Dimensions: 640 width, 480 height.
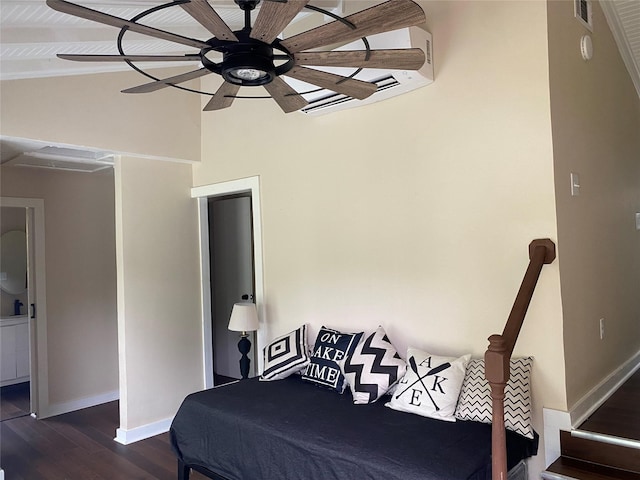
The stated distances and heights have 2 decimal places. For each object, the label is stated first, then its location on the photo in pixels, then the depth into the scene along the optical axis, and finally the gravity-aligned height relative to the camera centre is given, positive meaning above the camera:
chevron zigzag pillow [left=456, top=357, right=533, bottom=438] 2.36 -0.78
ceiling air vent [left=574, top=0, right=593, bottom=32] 2.81 +1.38
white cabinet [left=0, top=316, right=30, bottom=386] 5.65 -1.04
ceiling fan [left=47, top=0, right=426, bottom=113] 1.45 +0.73
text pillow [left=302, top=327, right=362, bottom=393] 3.06 -0.70
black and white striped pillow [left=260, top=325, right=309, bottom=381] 3.35 -0.73
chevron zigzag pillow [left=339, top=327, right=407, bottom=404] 2.82 -0.72
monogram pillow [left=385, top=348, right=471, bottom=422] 2.50 -0.75
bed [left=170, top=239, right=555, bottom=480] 2.02 -0.92
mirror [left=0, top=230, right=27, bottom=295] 5.84 +0.02
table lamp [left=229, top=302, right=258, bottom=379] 3.74 -0.54
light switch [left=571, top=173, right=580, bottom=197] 2.63 +0.32
